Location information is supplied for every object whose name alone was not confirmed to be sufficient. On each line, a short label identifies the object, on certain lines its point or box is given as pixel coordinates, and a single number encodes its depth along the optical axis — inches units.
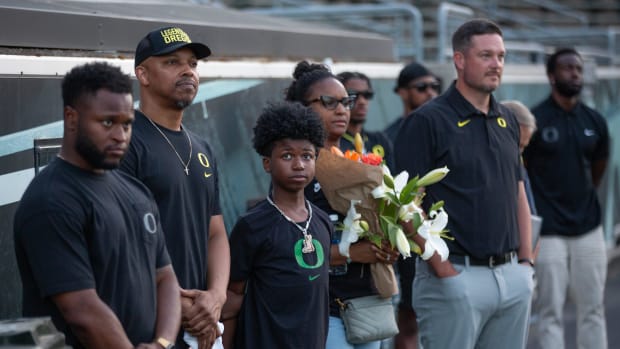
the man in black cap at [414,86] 595.8
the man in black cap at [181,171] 313.3
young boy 348.5
